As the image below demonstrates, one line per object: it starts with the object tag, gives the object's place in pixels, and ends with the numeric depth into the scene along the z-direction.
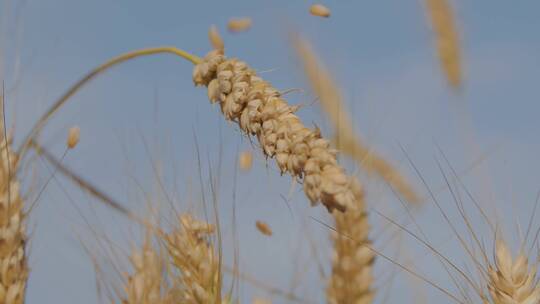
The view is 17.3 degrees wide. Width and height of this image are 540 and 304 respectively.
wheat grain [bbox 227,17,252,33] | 0.65
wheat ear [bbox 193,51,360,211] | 0.52
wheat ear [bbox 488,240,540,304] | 0.61
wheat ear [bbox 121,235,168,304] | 0.67
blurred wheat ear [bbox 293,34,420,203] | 0.82
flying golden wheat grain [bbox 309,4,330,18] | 0.62
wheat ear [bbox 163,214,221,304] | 0.65
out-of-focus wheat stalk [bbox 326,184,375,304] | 0.73
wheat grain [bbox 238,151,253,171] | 0.67
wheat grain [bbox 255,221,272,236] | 0.69
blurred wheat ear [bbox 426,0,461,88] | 0.94
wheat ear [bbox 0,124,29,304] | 0.64
